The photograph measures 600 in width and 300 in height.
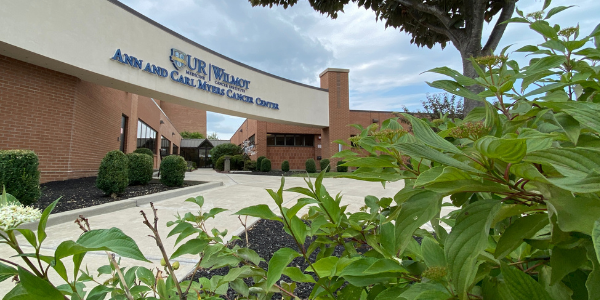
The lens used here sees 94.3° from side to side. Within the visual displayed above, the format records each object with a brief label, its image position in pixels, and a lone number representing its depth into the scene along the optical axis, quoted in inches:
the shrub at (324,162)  695.7
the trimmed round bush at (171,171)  348.8
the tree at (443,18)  163.9
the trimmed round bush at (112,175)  245.1
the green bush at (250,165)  879.1
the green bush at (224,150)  1090.9
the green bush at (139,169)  354.0
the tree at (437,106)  437.8
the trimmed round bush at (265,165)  805.3
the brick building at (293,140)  890.1
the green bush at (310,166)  810.2
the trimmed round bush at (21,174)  181.8
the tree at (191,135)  1897.1
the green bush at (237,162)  968.9
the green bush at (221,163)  977.8
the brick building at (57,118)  290.8
